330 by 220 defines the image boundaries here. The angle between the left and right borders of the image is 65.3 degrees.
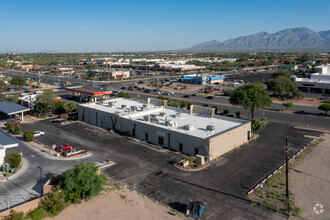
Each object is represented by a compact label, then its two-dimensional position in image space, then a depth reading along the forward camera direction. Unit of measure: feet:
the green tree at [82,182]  82.64
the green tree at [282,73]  341.21
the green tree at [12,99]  221.66
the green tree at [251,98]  175.32
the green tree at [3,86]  310.24
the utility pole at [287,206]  76.23
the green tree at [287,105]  212.93
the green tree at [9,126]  160.97
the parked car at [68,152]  121.12
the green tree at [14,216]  69.82
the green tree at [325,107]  192.75
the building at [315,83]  298.76
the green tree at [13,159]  106.22
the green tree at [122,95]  238.13
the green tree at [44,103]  196.54
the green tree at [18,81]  328.47
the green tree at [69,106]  199.66
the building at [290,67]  553.07
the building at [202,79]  383.24
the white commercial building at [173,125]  120.88
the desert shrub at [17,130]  153.17
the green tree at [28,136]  139.74
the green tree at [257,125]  145.18
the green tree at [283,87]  259.39
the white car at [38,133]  152.56
